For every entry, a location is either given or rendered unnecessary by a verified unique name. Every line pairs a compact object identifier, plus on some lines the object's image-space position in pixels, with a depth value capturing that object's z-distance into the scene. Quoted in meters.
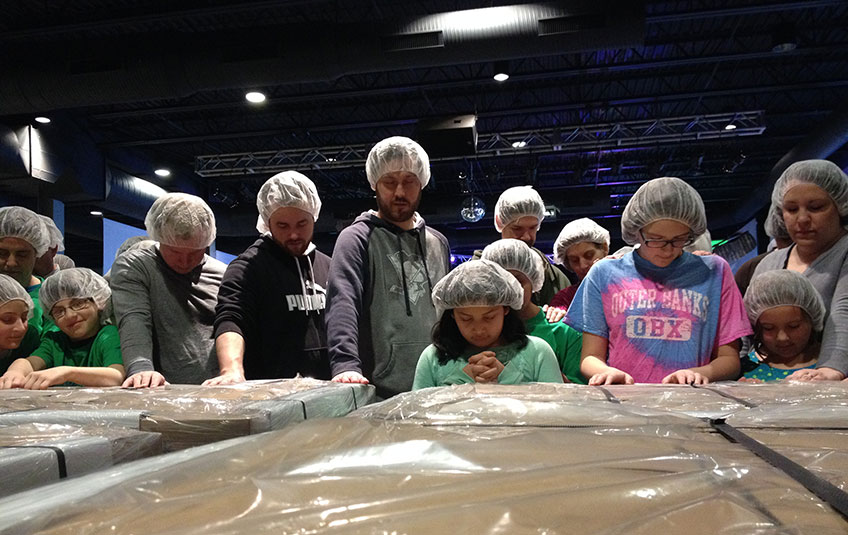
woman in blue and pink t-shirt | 1.79
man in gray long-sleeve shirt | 2.04
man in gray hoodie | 2.03
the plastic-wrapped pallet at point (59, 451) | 0.70
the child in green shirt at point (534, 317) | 2.22
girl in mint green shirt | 1.79
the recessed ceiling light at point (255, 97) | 7.20
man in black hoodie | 2.12
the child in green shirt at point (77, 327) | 2.09
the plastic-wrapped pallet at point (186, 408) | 1.04
